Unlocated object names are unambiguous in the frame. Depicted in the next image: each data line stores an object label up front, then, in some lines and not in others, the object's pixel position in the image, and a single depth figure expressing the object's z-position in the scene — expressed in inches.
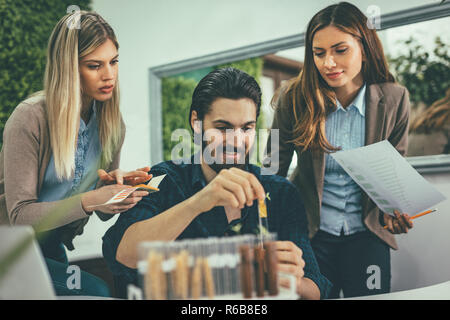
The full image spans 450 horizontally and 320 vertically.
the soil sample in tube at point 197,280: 44.3
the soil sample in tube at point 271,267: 45.6
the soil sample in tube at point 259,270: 45.3
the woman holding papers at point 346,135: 68.0
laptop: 39.7
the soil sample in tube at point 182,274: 44.0
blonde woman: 71.4
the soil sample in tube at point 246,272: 45.3
